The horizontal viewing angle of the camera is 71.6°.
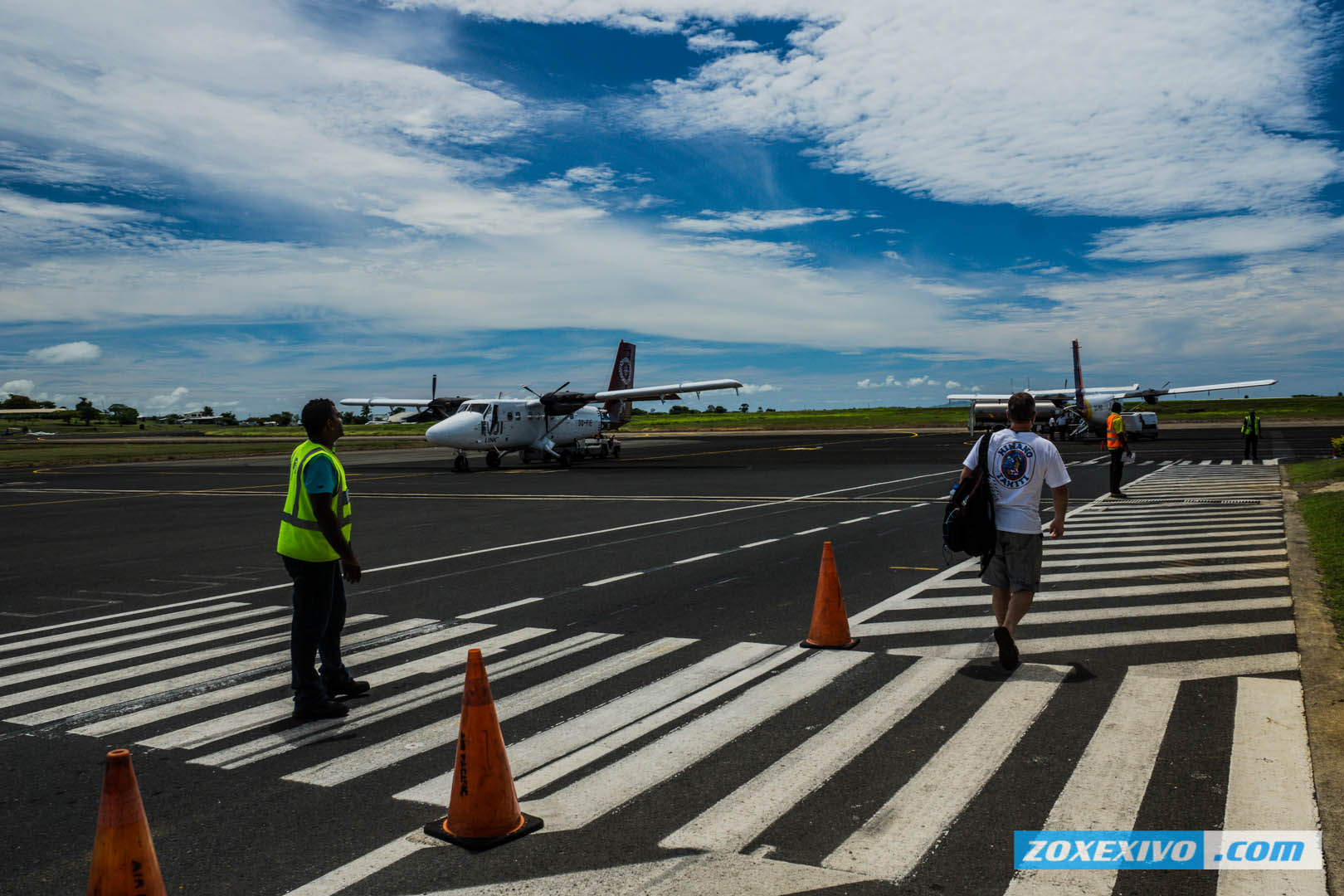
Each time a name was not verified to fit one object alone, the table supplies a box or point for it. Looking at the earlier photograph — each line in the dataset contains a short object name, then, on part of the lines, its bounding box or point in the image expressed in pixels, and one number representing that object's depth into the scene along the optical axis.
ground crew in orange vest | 19.58
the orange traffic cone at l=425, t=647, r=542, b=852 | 4.17
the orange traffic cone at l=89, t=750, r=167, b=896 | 3.27
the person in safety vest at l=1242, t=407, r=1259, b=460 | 32.06
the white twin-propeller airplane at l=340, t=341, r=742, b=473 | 36.12
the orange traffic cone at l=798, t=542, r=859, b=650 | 7.46
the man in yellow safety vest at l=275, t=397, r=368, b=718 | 6.04
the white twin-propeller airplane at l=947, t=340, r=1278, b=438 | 52.84
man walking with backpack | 6.82
